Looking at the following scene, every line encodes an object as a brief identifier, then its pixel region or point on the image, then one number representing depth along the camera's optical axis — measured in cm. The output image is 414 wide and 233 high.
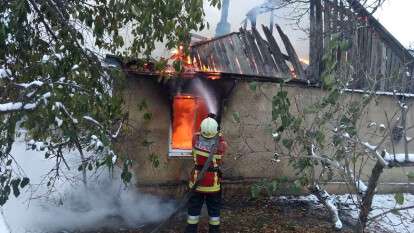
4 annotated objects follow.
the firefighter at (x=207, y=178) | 640
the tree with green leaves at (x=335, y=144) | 514
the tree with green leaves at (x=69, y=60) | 384
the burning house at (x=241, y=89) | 775
